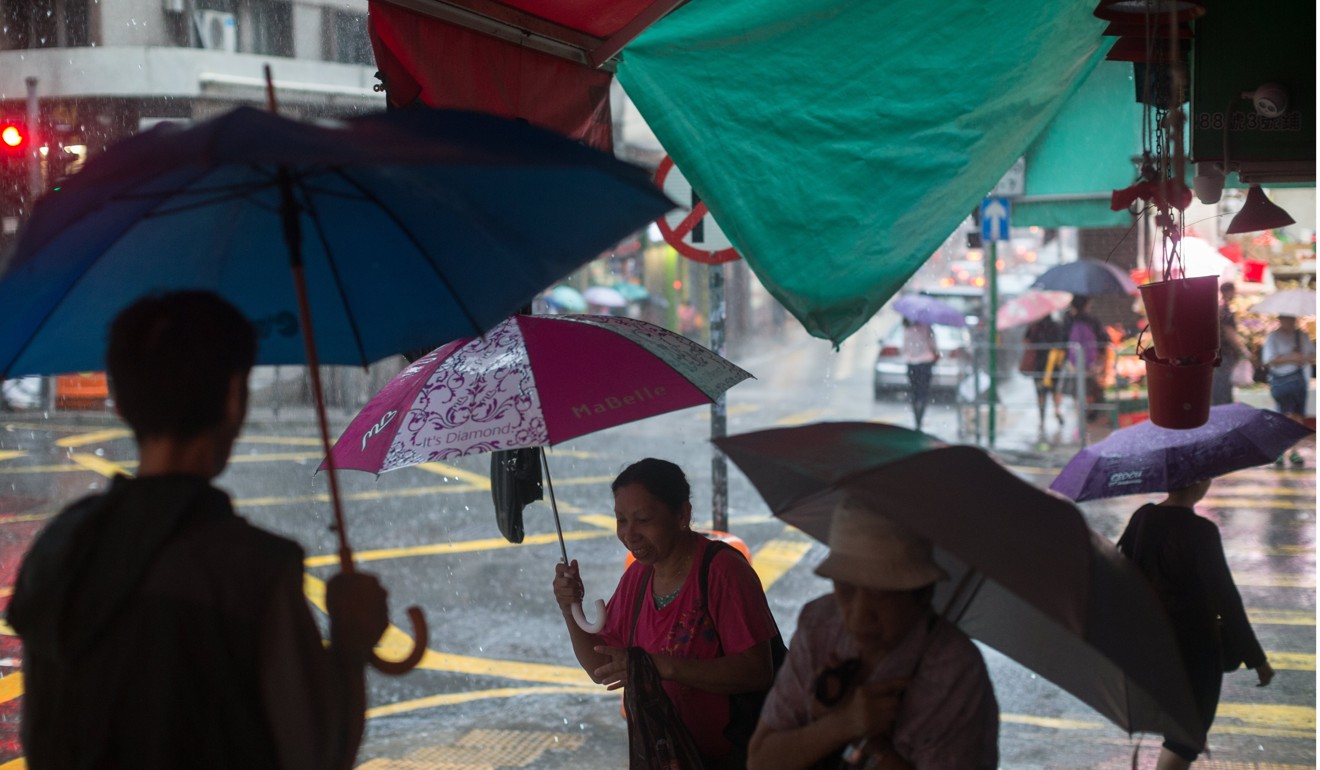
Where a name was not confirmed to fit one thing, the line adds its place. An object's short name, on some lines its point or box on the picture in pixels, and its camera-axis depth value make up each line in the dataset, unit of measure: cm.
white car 2316
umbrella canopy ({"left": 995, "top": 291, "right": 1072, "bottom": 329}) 1830
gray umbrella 204
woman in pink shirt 315
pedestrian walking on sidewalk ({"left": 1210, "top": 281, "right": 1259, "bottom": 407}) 1350
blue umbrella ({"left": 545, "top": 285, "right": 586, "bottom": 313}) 3225
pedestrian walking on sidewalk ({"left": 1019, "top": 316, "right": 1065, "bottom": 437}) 1700
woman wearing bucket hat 214
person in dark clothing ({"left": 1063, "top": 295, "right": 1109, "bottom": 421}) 1670
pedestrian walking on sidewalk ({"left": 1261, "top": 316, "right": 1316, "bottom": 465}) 1353
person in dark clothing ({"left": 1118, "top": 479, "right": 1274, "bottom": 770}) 421
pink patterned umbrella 323
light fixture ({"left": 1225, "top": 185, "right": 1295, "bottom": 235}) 449
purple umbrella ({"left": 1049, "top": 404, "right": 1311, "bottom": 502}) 389
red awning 357
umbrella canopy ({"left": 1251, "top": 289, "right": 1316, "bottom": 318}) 1362
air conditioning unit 2467
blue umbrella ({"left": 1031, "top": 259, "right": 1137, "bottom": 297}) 1645
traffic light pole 1325
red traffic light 1277
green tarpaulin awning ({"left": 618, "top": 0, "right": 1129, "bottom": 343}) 399
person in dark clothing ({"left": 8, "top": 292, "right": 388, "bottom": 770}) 180
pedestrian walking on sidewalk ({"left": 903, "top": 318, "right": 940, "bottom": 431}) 1667
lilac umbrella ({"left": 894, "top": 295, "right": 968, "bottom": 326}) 1681
